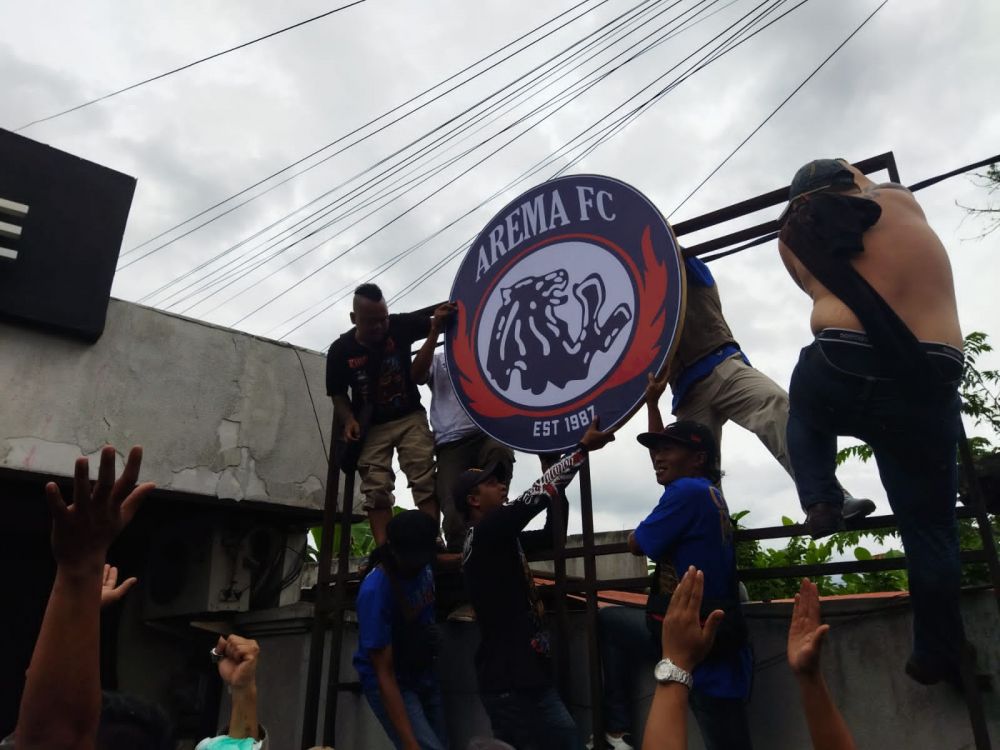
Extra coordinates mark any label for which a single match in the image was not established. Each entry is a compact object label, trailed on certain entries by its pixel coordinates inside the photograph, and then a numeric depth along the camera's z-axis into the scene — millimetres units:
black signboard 5992
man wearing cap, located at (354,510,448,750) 3926
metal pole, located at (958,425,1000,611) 3074
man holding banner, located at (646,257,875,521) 3721
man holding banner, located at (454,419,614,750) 3553
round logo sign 3939
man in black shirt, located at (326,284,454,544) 4957
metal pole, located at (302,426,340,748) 4723
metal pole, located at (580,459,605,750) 3730
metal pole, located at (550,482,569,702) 3957
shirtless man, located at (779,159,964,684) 3041
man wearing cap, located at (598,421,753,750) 3168
